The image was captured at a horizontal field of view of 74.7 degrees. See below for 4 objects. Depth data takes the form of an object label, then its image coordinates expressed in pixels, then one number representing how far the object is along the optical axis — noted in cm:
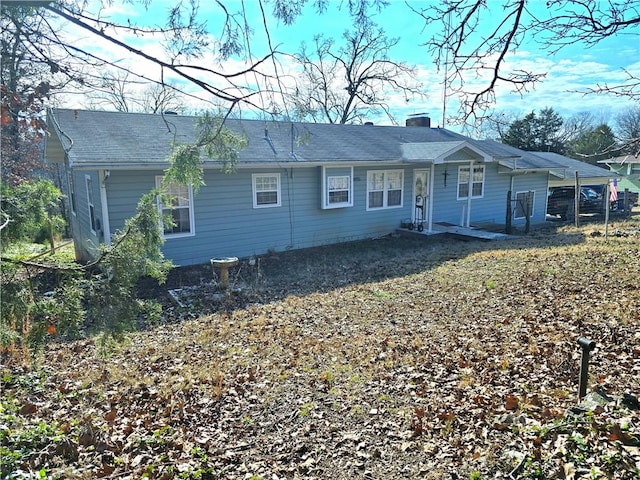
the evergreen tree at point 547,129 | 3412
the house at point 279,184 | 1039
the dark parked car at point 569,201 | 2253
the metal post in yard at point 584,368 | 384
